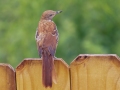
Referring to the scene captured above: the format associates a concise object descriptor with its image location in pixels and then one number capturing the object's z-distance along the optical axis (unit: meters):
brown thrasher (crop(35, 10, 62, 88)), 7.07
